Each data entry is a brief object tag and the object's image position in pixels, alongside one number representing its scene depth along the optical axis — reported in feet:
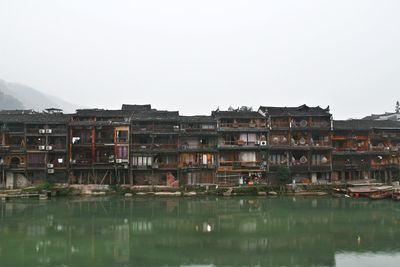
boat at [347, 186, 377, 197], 158.42
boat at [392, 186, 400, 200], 152.64
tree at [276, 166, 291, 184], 169.68
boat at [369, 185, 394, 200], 154.98
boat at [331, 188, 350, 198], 162.36
